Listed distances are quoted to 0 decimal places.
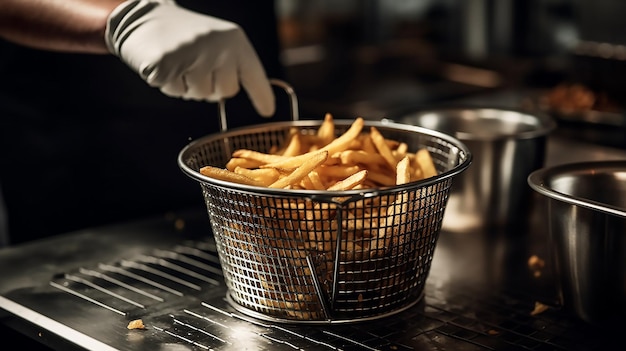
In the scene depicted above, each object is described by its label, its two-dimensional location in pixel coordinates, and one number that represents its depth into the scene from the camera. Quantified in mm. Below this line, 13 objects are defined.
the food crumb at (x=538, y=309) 1605
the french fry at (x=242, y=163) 1645
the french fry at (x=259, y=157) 1645
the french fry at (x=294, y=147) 1714
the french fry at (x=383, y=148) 1667
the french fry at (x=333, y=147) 1570
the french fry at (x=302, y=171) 1505
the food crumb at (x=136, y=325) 1567
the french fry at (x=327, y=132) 1770
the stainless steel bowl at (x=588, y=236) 1472
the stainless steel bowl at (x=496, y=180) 2047
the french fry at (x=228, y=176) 1493
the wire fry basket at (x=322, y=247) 1465
